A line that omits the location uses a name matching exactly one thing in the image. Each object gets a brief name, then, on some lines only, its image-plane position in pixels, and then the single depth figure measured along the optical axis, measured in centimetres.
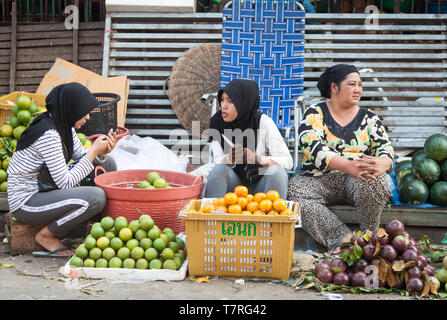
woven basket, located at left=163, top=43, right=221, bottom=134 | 598
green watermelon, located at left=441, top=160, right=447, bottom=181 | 451
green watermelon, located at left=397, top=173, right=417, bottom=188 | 454
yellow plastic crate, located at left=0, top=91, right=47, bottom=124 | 517
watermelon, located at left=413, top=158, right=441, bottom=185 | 446
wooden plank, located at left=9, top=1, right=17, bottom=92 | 692
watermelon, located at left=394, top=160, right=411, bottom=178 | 485
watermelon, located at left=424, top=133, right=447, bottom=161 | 449
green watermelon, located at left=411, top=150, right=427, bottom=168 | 457
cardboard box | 608
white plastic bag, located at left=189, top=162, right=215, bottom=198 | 489
